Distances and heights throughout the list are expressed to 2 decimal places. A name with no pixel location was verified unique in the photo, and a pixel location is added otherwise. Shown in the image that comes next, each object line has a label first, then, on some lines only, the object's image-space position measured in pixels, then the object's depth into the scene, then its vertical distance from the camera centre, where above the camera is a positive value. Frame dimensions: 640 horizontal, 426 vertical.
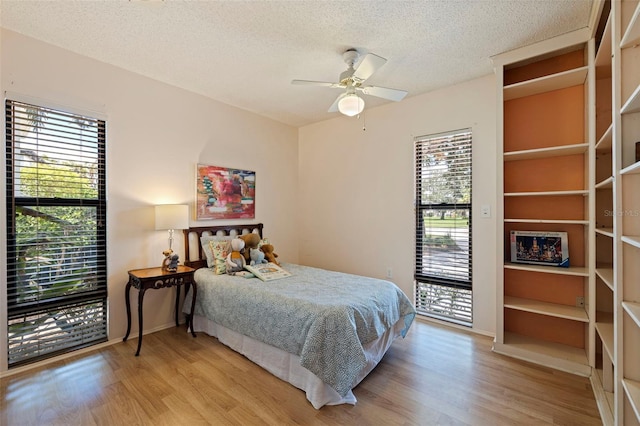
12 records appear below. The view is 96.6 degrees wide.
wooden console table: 2.57 -0.66
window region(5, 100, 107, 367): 2.27 -0.17
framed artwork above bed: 3.46 +0.25
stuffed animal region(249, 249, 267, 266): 3.23 -0.51
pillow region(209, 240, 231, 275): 3.06 -0.47
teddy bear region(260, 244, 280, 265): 3.43 -0.50
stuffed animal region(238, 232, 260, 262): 3.30 -0.37
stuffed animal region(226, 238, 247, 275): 3.04 -0.51
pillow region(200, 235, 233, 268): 3.32 -0.40
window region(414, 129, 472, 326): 3.17 -0.17
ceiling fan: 2.22 +1.08
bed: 1.90 -0.88
